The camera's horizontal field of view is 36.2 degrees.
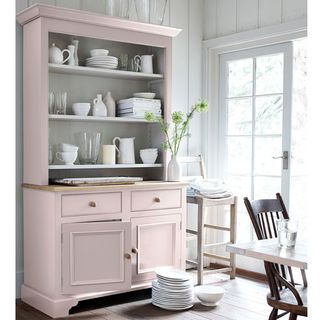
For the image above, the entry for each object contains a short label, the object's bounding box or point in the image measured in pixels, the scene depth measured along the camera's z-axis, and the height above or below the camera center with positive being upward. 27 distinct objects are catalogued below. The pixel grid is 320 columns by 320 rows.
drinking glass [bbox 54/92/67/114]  3.60 +0.26
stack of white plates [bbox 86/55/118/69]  3.72 +0.59
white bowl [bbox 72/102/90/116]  3.66 +0.23
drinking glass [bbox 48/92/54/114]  3.54 +0.27
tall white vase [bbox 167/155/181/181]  3.94 -0.25
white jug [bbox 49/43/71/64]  3.51 +0.60
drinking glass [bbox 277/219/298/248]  2.15 -0.40
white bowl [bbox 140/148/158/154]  4.01 -0.09
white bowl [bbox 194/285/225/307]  3.45 -1.10
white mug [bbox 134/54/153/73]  4.00 +0.63
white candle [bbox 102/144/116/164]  3.82 -0.12
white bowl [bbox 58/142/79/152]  3.60 -0.07
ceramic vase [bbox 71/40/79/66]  3.65 +0.66
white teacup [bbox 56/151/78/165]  3.58 -0.13
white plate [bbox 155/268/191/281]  3.41 -0.96
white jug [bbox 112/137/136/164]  3.94 -0.09
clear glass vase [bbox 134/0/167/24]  4.06 +1.12
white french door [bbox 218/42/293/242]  4.12 +0.16
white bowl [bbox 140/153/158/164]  4.01 -0.15
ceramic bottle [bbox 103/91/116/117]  3.87 +0.28
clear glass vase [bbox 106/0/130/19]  3.85 +1.05
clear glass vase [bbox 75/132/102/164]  3.74 -0.05
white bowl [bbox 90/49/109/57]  3.73 +0.66
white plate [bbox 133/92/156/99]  3.97 +0.36
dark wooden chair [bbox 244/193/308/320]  2.13 -0.67
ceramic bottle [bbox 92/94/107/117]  3.76 +0.24
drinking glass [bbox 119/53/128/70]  3.94 +0.62
